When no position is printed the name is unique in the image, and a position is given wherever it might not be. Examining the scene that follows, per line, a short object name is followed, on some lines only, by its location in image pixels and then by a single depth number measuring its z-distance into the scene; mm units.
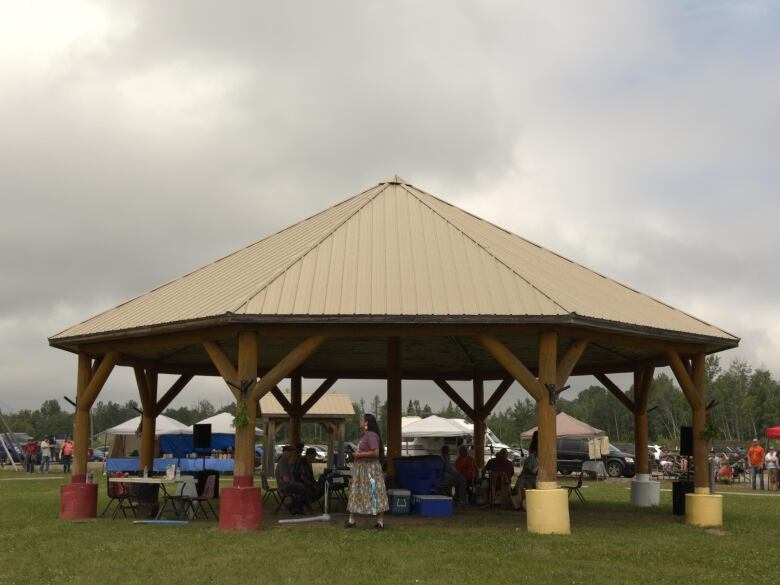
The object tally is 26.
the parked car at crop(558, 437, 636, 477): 34000
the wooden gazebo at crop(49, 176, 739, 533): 12328
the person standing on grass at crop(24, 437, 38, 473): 35938
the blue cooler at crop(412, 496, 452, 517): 14531
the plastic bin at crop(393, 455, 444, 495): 15648
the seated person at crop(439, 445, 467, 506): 16672
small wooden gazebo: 33719
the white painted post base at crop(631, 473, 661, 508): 17906
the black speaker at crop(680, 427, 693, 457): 15578
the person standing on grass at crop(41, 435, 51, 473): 35156
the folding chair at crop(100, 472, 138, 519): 14469
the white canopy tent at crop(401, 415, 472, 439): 41594
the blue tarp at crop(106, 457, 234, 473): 29672
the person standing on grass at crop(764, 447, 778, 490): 26000
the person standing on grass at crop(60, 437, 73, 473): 34594
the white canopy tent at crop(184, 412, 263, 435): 41719
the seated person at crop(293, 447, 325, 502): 15266
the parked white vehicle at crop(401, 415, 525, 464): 41781
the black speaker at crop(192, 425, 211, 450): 17391
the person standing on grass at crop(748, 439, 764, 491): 26000
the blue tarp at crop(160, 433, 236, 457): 33875
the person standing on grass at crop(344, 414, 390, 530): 12141
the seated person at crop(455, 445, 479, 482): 18016
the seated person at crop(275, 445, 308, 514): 14477
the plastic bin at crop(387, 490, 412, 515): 14484
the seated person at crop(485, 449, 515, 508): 16484
